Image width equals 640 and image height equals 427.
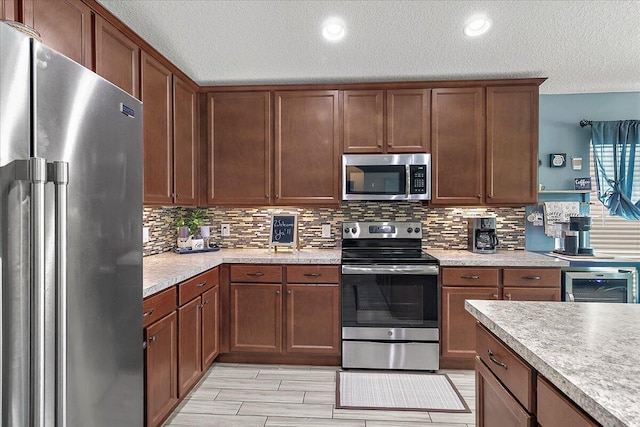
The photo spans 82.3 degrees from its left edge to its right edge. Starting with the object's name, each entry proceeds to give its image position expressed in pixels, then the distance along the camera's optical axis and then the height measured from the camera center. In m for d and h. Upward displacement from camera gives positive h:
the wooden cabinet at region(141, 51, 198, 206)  2.45 +0.56
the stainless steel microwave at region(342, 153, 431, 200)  3.17 +0.29
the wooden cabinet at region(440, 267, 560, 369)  2.86 -0.63
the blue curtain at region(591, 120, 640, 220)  3.49 +0.45
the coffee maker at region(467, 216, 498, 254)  3.23 -0.22
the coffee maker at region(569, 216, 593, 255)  3.25 -0.15
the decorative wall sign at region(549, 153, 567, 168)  3.58 +0.50
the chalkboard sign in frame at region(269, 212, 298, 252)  3.30 -0.19
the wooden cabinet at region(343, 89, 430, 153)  3.21 +0.79
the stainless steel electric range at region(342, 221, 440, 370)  2.88 -0.82
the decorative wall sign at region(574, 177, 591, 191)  3.53 +0.27
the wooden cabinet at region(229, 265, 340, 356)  2.96 -0.81
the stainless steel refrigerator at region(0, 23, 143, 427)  0.81 -0.09
